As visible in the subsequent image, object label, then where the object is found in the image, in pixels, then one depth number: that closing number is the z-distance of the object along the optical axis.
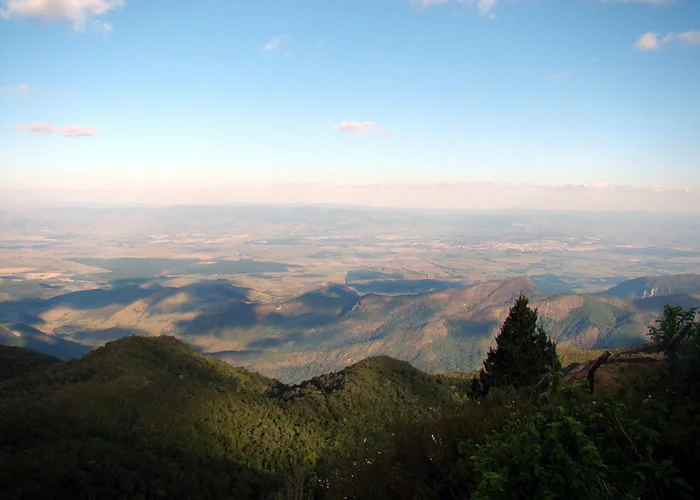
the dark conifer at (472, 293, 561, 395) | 30.78
